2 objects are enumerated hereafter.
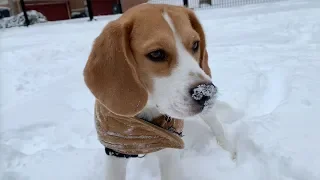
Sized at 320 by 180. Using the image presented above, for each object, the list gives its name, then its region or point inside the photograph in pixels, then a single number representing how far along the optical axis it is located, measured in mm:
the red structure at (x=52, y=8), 15188
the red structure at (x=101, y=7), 15359
